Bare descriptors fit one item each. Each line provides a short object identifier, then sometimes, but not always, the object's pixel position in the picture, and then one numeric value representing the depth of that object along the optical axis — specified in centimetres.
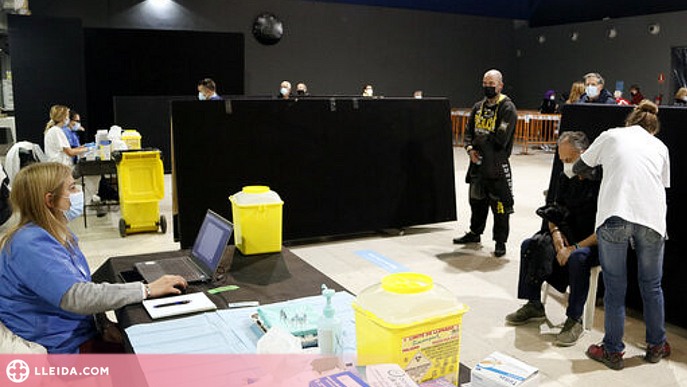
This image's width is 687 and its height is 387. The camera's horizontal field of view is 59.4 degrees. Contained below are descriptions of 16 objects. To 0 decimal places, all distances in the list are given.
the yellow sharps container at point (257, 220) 303
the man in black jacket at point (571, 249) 367
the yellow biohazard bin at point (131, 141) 707
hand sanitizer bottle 175
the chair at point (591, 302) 385
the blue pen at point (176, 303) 233
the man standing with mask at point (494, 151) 545
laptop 262
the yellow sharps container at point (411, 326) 151
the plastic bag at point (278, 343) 165
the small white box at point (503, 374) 152
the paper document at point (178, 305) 226
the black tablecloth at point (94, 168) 656
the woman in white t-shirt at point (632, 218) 321
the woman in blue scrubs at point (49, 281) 218
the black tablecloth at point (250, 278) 243
